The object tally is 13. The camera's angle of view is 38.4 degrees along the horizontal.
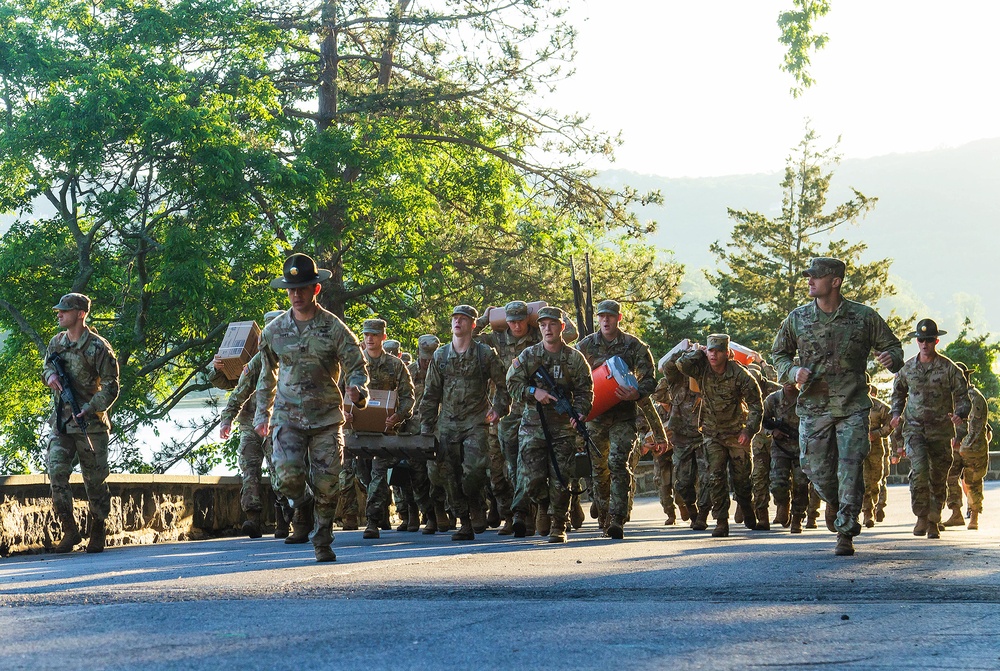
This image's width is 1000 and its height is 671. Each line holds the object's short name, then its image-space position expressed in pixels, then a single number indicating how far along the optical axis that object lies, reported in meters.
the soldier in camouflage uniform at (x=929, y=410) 15.39
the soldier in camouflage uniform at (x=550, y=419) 13.27
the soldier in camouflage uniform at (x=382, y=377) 16.25
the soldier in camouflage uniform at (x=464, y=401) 14.88
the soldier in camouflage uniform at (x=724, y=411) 16.08
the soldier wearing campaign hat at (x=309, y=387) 10.33
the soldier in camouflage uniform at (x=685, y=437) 17.70
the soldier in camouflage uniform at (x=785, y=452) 16.41
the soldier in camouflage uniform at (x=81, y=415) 13.16
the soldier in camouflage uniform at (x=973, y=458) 18.22
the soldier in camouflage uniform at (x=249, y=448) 14.62
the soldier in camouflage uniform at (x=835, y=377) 10.90
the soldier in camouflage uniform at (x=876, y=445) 19.08
